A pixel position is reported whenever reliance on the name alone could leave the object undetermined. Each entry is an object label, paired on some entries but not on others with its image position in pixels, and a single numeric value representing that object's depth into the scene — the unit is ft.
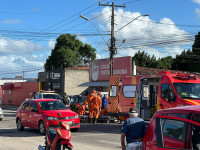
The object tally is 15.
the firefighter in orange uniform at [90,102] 61.36
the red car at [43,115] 45.93
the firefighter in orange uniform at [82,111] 69.51
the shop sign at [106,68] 102.89
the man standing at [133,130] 21.09
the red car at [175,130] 14.73
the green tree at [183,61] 178.70
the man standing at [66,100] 69.87
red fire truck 45.70
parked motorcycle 25.68
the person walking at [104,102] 70.63
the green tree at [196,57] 171.42
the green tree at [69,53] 198.49
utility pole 84.12
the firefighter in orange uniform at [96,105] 61.00
